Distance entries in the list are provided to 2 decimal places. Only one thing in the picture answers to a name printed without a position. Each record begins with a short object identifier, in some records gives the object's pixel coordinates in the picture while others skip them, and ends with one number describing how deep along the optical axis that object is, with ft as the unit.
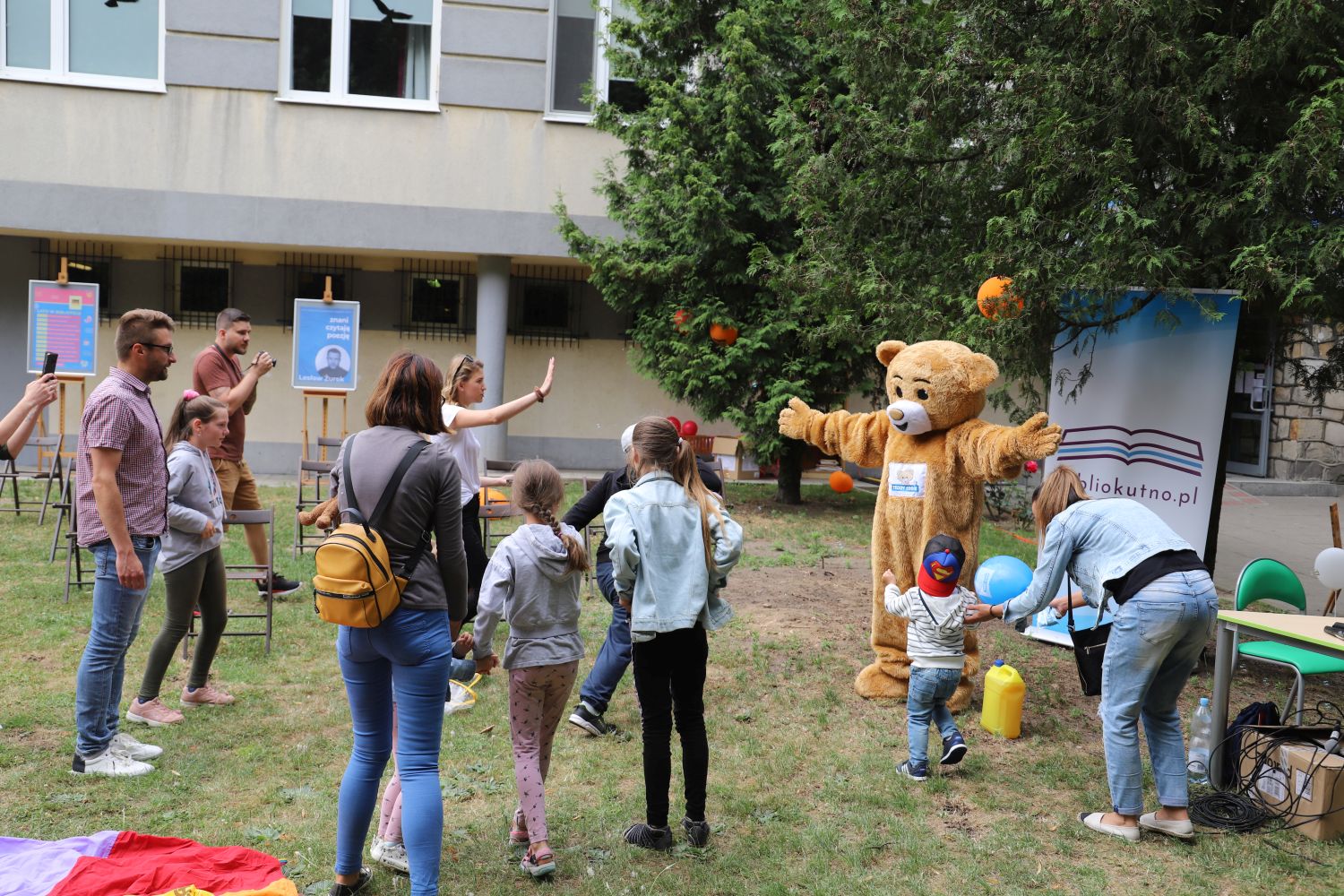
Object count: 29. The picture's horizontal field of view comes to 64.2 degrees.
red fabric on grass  11.59
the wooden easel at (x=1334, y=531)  21.77
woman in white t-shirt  18.66
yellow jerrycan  18.53
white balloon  20.35
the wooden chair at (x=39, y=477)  32.01
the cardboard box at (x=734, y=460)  50.34
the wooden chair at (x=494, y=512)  25.68
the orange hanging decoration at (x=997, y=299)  21.26
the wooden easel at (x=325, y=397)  37.93
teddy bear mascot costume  19.45
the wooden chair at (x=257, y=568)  20.18
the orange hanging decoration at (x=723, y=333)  39.37
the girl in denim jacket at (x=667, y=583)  13.06
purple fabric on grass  11.53
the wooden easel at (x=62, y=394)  35.73
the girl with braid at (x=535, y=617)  12.88
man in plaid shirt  14.52
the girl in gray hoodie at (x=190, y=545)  16.89
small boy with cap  16.07
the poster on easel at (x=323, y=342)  40.68
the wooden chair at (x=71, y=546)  23.70
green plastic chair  17.19
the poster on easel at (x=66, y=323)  37.29
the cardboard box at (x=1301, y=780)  14.74
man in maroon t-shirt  21.99
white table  15.61
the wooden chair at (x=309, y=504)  30.35
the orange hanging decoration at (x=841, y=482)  36.88
